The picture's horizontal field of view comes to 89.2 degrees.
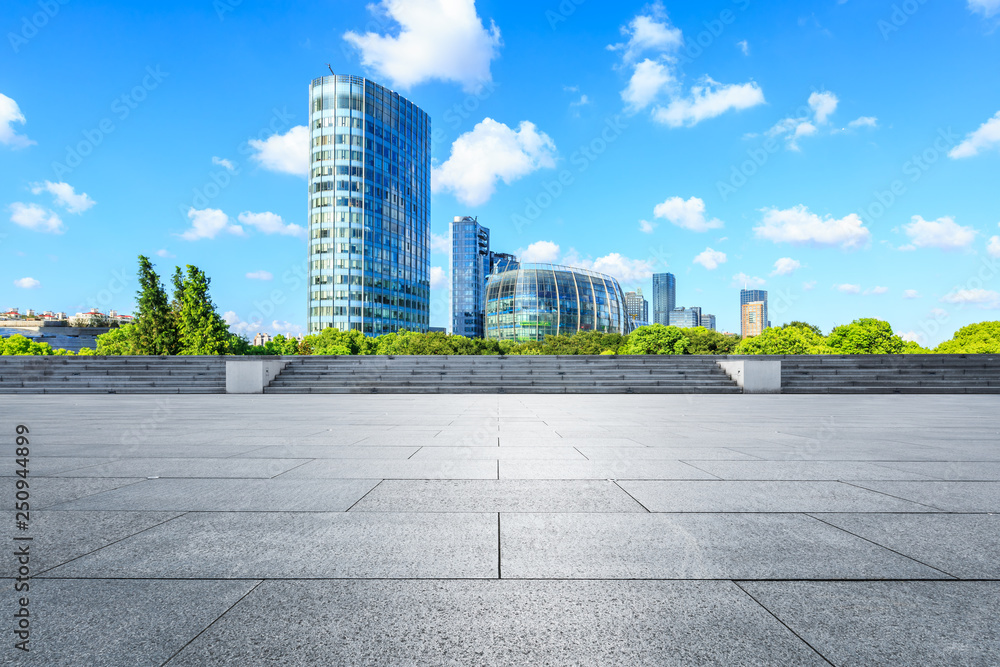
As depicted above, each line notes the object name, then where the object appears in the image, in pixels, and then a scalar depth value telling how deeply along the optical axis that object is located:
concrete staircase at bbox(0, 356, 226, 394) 22.56
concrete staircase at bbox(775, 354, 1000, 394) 22.11
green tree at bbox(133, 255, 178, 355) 53.53
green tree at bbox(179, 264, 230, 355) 52.28
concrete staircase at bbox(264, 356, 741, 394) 22.55
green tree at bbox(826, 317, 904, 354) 58.94
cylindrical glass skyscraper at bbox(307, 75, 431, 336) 117.38
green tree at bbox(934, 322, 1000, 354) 57.51
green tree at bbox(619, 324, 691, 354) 83.44
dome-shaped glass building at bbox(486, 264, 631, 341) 151.00
